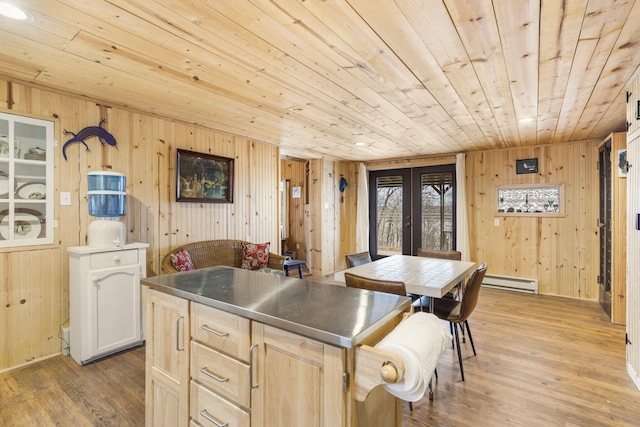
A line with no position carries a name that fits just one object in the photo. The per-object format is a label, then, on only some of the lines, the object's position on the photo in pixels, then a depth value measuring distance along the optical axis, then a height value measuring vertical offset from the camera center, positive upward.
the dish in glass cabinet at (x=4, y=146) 2.44 +0.54
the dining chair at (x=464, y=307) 2.28 -0.74
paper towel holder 0.84 -0.44
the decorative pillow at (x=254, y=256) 3.97 -0.55
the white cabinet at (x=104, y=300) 2.55 -0.73
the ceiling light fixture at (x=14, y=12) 1.54 +1.03
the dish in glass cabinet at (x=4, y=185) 2.45 +0.24
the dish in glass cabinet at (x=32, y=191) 2.55 +0.20
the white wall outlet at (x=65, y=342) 2.74 -1.12
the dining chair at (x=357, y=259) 3.22 -0.50
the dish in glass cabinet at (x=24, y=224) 2.47 -0.08
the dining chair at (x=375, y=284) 1.97 -0.47
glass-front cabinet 2.46 +0.28
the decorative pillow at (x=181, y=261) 3.23 -0.50
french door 5.65 +0.04
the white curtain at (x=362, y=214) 6.35 -0.03
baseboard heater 4.76 -1.13
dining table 2.19 -0.51
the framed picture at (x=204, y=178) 3.62 +0.44
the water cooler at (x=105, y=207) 2.71 +0.06
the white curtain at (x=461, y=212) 5.25 +0.00
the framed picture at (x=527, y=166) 4.83 +0.72
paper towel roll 0.86 -0.41
